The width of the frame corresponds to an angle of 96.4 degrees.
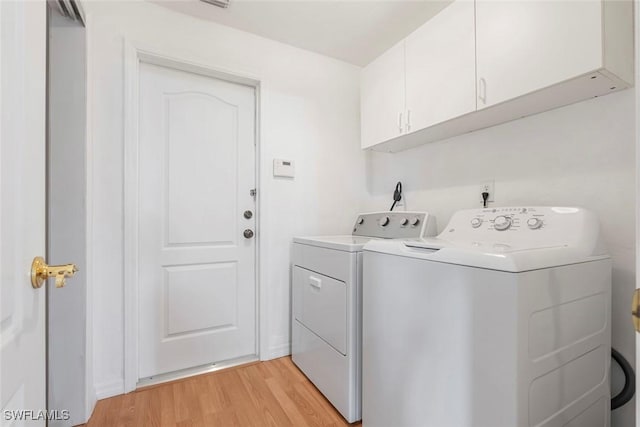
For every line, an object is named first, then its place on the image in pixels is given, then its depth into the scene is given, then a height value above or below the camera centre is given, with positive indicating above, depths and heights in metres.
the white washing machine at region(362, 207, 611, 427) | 0.76 -0.36
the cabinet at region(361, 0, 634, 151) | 0.99 +0.63
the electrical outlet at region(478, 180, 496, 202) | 1.55 +0.14
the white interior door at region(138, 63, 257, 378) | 1.76 -0.05
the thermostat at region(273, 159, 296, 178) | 2.05 +0.32
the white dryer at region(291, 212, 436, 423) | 1.38 -0.50
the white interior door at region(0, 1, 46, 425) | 0.43 +0.02
